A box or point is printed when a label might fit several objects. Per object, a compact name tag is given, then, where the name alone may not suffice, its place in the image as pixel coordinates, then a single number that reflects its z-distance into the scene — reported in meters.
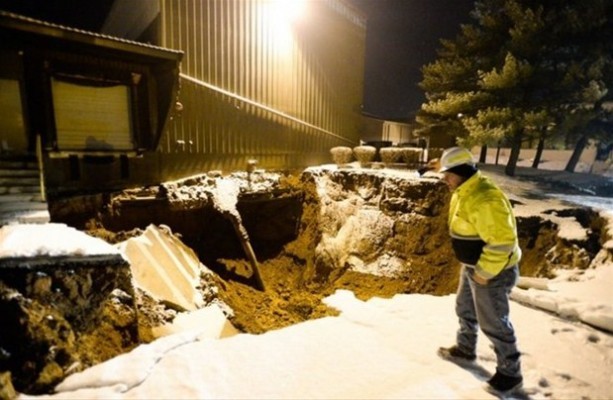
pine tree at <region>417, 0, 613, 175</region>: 9.27
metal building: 6.27
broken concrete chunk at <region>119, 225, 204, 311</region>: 5.75
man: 2.62
